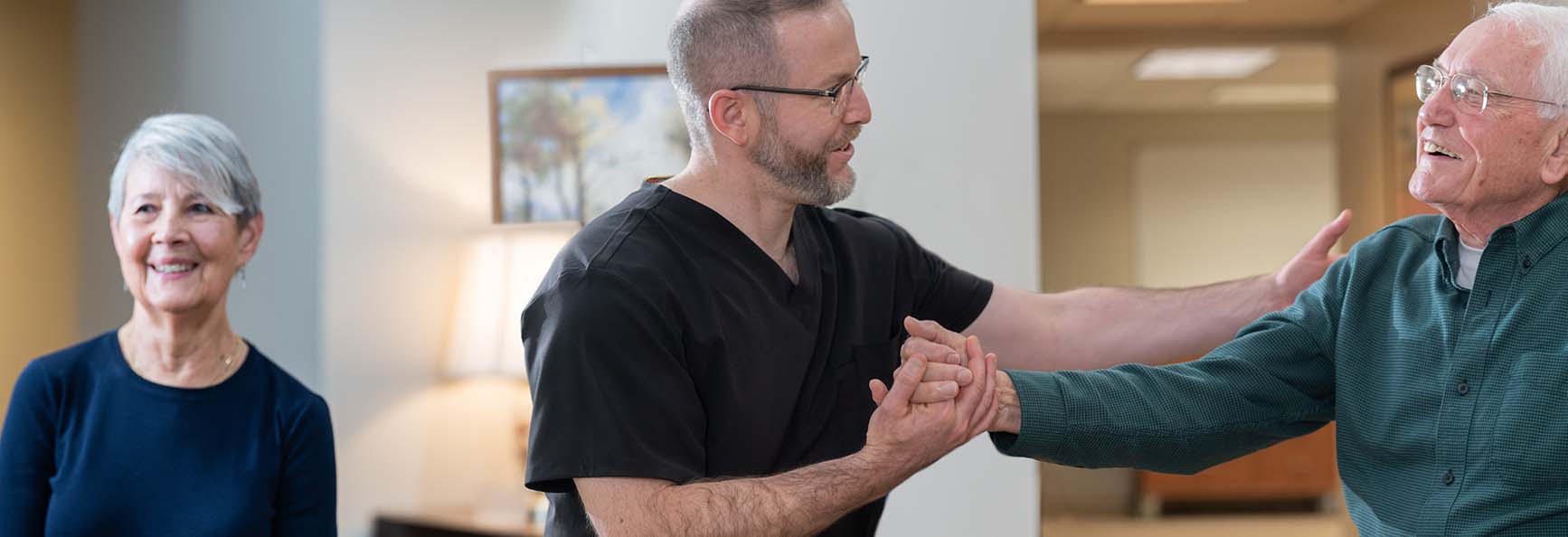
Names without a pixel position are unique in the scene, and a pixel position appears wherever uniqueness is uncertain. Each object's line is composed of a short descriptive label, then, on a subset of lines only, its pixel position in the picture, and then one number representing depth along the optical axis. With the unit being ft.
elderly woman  6.30
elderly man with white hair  4.93
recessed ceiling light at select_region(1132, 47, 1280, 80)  18.88
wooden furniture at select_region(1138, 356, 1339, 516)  23.24
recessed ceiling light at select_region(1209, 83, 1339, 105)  21.77
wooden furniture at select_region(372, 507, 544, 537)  11.29
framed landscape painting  10.73
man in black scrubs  5.14
